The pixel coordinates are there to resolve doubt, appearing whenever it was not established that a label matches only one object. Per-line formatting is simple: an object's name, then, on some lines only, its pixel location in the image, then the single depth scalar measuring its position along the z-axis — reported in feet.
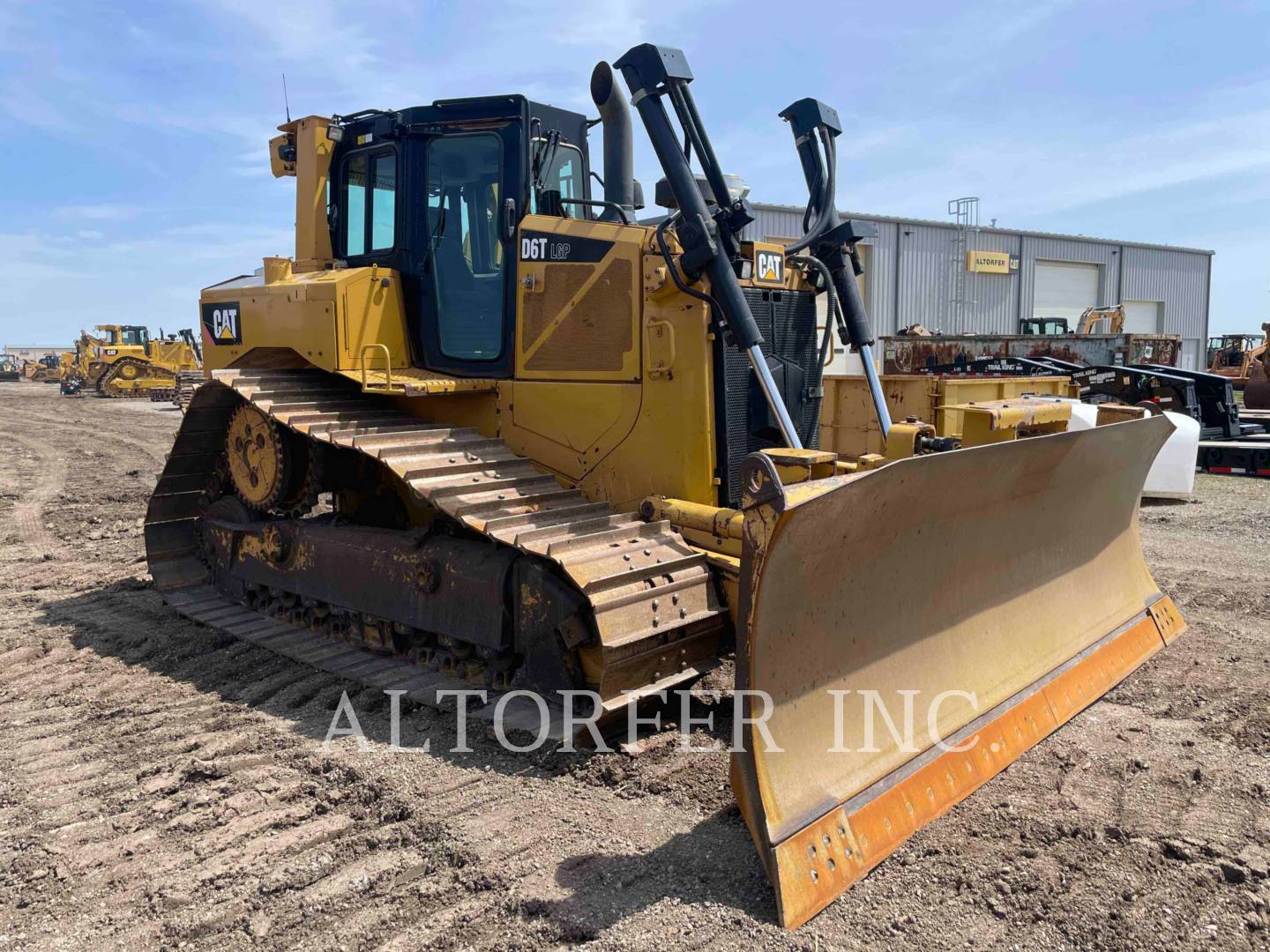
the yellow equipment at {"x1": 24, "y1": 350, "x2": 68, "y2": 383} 170.48
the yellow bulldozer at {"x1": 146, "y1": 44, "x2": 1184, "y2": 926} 10.97
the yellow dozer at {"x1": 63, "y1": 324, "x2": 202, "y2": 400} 118.62
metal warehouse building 91.30
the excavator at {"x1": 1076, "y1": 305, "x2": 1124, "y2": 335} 78.02
